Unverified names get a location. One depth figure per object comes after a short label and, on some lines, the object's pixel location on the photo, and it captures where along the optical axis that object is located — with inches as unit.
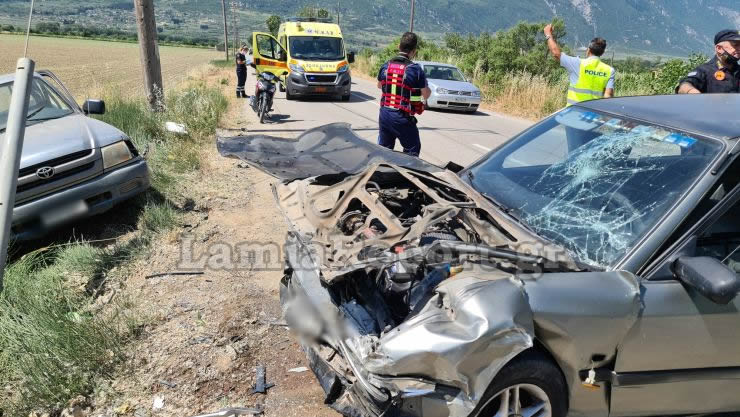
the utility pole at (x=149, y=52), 338.3
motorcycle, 470.0
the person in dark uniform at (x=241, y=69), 649.6
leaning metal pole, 137.4
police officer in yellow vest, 265.9
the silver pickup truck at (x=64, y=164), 172.4
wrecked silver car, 80.8
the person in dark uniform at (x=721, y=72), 186.7
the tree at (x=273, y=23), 2006.5
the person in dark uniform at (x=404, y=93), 224.8
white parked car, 577.3
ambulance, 642.8
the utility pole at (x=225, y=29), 1650.8
